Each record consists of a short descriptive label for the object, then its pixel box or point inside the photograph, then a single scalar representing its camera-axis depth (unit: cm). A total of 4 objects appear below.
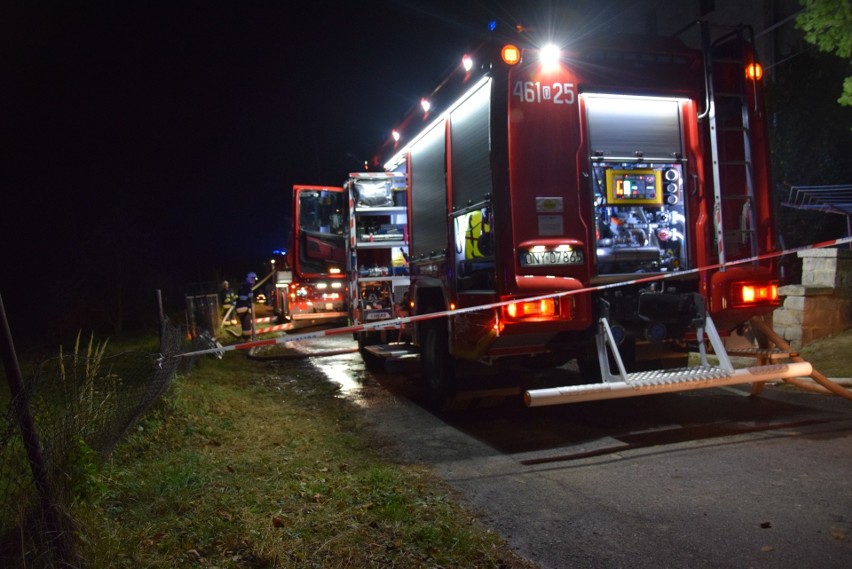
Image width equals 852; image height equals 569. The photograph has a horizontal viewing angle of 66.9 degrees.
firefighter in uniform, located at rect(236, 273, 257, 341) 1391
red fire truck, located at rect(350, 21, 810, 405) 535
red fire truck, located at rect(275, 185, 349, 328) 1227
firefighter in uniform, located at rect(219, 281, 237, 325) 1722
